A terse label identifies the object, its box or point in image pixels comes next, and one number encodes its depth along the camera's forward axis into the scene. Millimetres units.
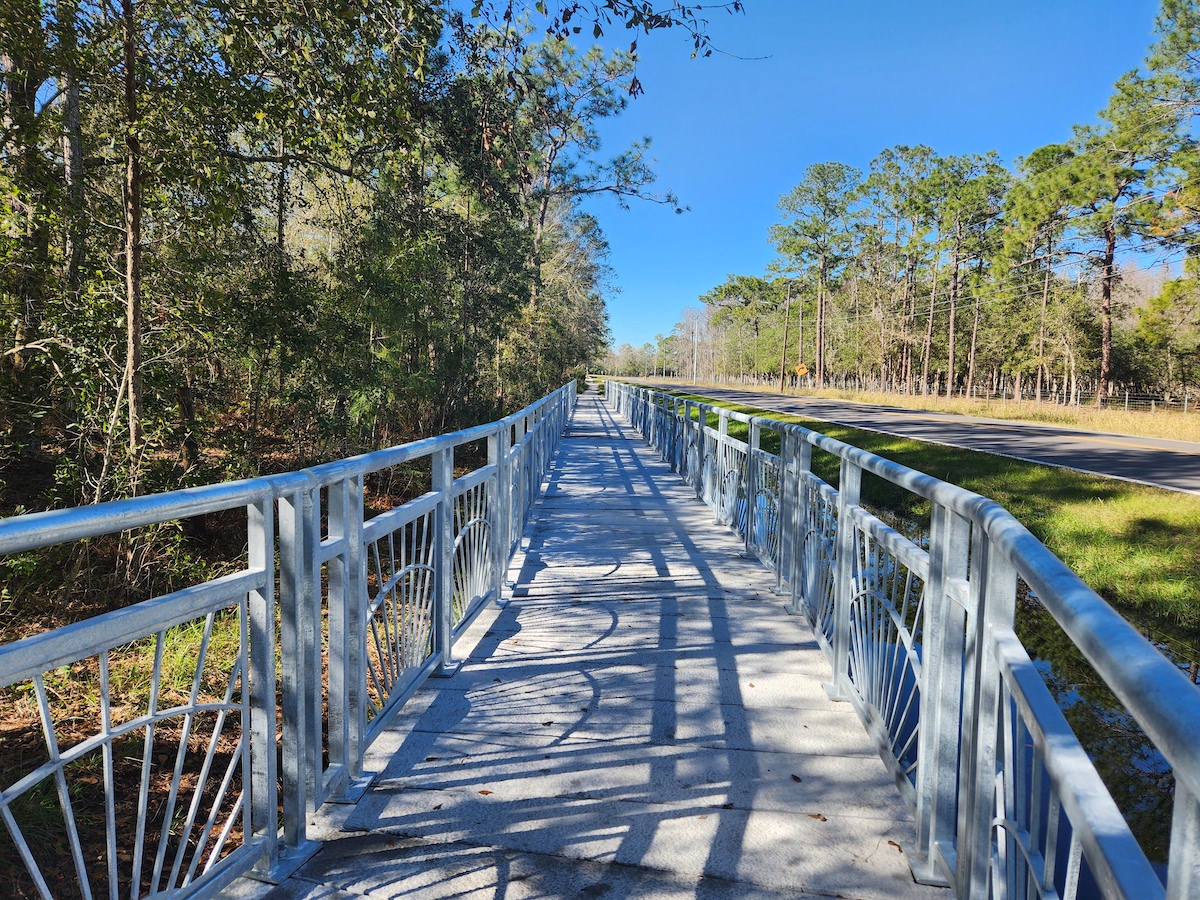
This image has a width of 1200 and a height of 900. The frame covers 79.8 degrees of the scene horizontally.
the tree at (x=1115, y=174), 21184
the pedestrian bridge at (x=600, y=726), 1451
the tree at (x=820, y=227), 52750
